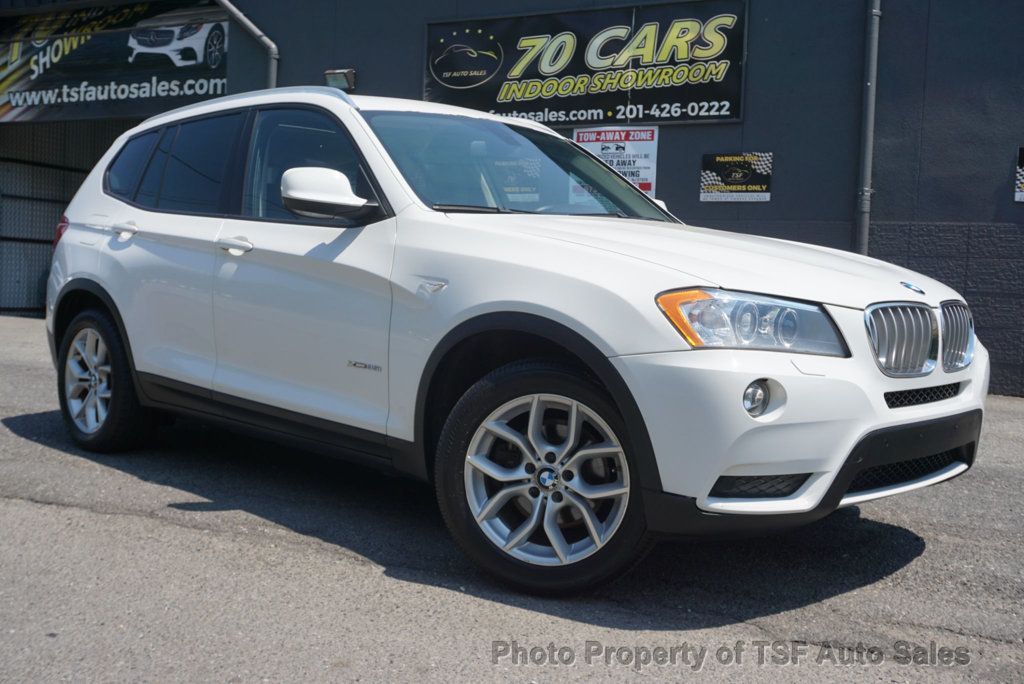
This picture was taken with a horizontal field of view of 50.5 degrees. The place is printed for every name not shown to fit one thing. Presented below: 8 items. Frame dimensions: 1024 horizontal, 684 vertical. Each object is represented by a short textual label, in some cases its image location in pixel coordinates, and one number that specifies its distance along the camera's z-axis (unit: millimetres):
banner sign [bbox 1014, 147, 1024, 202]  9805
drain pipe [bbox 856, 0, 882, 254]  10156
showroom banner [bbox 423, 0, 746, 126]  11055
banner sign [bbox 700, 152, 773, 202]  10844
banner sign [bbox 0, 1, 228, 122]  14625
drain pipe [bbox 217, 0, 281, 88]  13609
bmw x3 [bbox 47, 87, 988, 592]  3359
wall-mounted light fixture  13023
